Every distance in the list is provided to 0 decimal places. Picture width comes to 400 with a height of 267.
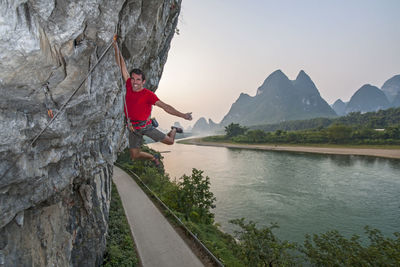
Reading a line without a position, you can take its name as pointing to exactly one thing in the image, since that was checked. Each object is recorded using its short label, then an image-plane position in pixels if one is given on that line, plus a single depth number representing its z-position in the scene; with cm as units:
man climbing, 382
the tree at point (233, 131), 8594
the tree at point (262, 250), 773
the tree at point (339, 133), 5478
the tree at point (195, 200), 1262
